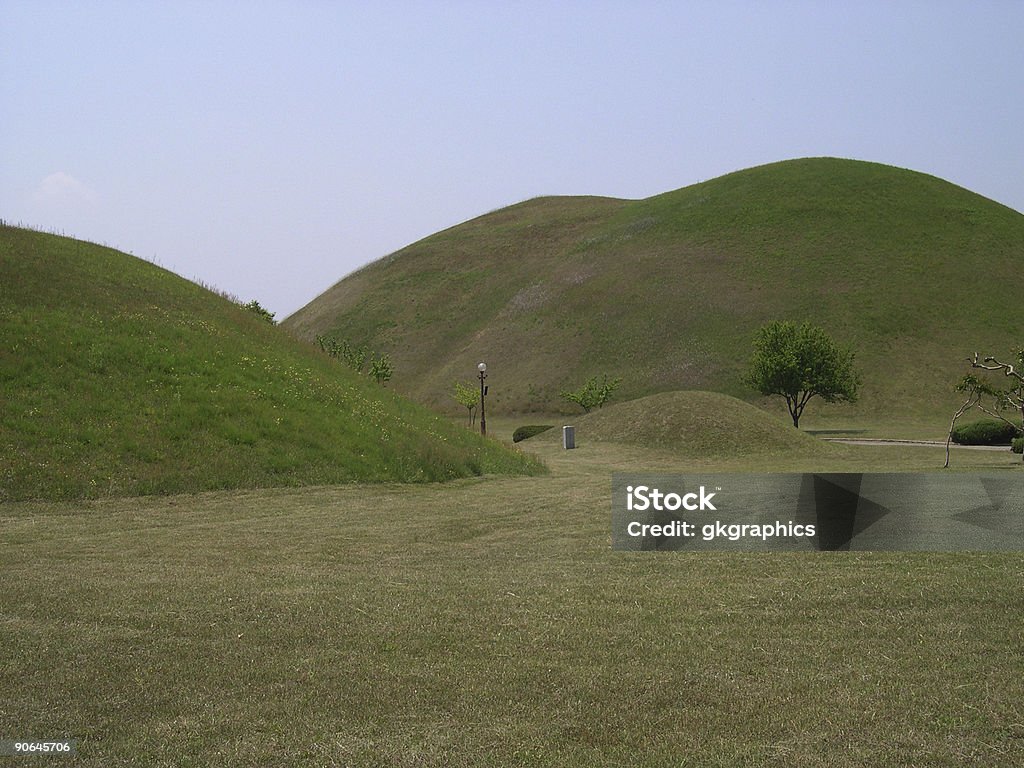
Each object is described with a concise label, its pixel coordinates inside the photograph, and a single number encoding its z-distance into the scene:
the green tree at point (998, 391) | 27.97
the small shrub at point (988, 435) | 42.38
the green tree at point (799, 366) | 58.50
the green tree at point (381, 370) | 72.31
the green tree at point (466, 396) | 64.18
